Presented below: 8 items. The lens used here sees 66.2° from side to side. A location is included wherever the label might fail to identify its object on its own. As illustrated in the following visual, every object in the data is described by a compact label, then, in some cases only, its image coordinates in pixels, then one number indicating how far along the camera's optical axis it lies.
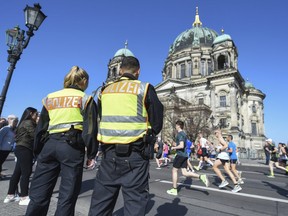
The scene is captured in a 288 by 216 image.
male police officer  2.24
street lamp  7.44
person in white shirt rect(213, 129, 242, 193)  6.98
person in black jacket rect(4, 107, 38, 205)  4.63
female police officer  2.59
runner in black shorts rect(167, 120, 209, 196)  6.22
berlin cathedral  41.41
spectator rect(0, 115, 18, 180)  6.62
